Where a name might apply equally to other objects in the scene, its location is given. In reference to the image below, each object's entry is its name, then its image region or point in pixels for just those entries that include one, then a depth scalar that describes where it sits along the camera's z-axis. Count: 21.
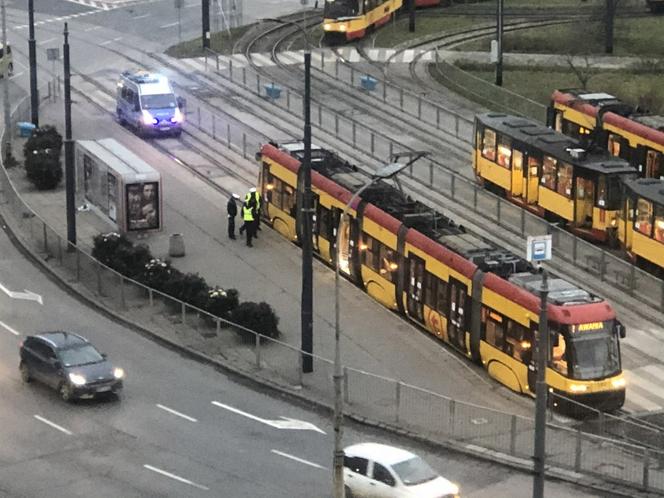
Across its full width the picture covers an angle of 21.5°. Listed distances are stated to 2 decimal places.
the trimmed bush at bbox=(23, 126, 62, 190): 64.81
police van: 71.50
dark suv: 43.59
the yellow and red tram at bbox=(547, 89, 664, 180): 63.22
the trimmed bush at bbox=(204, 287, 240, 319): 49.53
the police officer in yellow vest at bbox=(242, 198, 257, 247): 58.09
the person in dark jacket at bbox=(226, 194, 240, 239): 58.36
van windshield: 71.71
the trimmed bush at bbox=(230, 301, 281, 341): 48.22
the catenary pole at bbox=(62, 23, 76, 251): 55.94
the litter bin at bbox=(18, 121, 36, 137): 72.81
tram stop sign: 36.32
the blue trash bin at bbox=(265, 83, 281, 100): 79.25
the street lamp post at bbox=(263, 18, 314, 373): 43.78
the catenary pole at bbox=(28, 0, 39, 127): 68.38
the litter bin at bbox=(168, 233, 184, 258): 57.03
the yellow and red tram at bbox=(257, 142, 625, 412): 42.72
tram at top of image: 88.25
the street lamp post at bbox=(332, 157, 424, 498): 34.38
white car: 35.19
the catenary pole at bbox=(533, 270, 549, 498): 35.03
